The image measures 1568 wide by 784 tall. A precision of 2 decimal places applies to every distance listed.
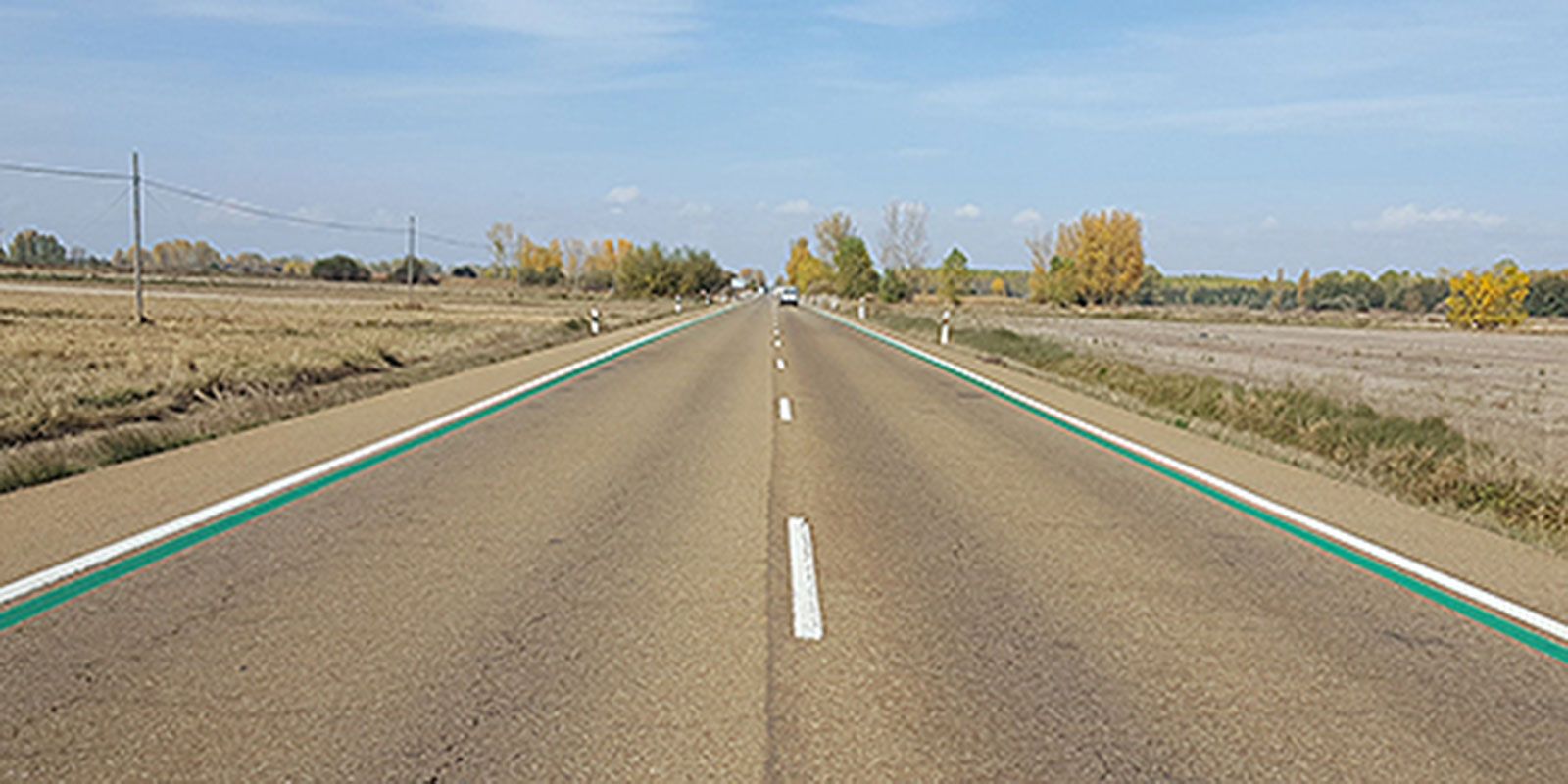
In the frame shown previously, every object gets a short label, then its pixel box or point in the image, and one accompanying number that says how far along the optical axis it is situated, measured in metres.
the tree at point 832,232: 145.88
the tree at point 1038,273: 154.89
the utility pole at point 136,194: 42.31
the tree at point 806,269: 142.12
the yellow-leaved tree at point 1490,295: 107.73
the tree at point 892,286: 99.97
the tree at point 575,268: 176.81
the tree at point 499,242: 161.88
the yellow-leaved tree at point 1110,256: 132.38
